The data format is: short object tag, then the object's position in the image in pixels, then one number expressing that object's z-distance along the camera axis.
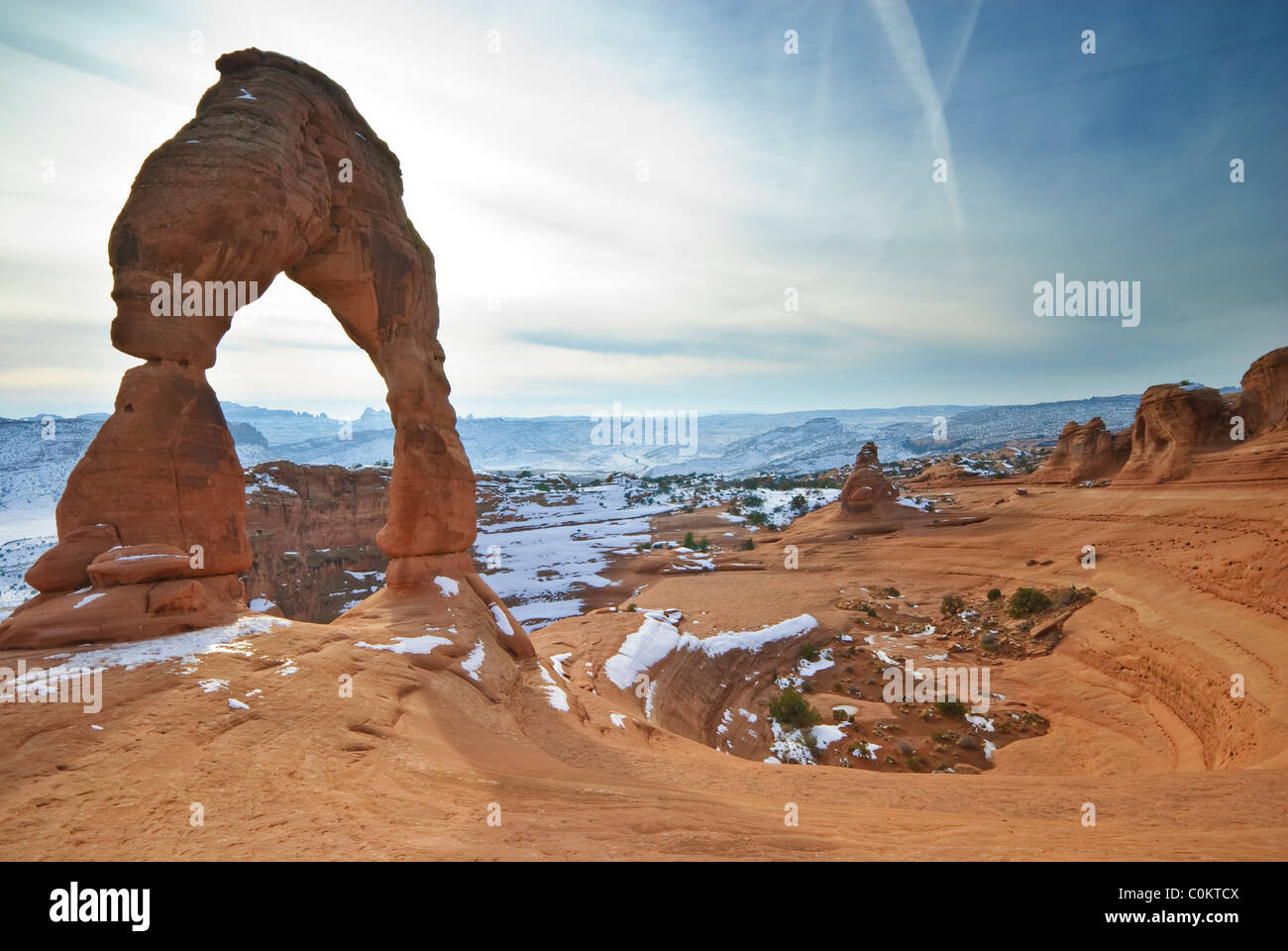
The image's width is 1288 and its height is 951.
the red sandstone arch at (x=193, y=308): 9.35
